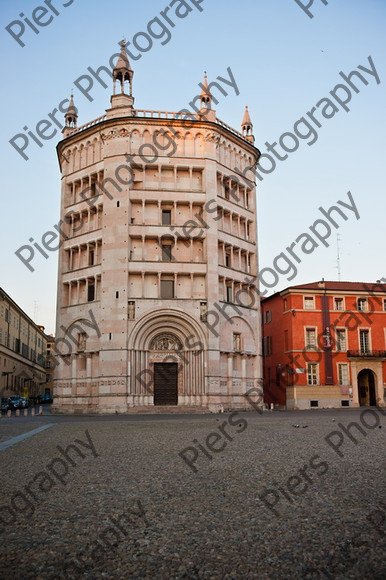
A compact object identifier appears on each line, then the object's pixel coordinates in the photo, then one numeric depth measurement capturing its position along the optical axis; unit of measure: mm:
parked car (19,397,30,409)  58656
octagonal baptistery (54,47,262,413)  44844
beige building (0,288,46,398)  64812
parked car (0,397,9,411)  55606
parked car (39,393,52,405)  92650
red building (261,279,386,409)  55062
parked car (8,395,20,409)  56531
